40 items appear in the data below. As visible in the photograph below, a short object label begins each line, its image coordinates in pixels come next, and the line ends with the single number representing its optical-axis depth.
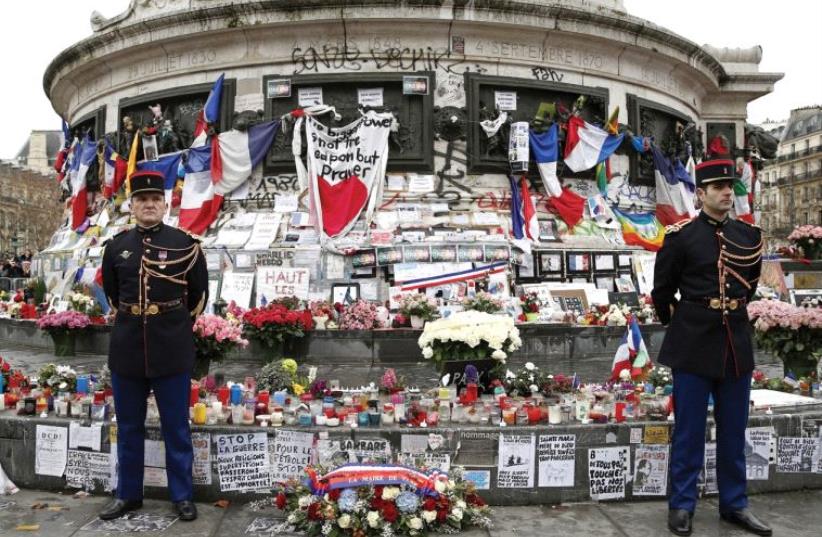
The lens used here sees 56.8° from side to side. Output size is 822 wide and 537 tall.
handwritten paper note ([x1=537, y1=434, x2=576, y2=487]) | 5.74
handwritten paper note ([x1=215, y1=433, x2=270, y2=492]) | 5.72
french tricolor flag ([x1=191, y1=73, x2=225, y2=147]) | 15.79
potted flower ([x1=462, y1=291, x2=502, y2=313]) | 11.66
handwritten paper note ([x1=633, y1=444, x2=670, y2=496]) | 5.83
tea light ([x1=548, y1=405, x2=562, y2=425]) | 6.03
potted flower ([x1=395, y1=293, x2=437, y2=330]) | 12.06
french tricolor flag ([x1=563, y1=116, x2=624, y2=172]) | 15.85
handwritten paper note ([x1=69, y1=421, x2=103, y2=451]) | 5.97
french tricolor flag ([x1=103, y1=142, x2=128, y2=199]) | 17.36
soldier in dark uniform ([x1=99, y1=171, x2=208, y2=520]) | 5.45
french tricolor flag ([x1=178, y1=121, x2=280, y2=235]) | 15.33
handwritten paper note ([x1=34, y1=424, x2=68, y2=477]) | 6.00
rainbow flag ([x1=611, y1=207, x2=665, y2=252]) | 16.22
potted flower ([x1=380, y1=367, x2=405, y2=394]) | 6.94
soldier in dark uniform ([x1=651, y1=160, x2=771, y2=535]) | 5.25
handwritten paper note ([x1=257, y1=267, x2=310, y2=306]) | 13.93
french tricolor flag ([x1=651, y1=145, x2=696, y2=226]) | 17.41
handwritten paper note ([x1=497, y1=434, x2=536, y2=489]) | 5.70
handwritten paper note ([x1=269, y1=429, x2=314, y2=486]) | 5.73
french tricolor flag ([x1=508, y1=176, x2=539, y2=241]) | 15.05
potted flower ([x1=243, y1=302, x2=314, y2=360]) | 11.12
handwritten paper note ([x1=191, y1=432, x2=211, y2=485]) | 5.78
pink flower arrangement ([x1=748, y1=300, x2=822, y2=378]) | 7.50
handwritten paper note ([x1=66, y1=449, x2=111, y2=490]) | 5.93
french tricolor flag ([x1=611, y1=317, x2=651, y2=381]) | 7.98
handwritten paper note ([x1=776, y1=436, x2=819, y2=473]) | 6.09
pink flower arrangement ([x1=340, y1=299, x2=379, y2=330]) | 12.02
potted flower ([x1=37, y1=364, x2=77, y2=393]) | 6.85
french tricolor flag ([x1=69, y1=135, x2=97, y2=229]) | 18.78
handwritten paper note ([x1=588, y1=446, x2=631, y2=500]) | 5.77
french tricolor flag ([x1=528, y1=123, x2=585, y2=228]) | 15.54
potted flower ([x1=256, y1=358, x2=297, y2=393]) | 7.14
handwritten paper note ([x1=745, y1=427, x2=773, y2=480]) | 6.02
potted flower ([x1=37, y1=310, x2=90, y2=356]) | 12.62
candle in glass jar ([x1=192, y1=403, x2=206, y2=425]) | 6.00
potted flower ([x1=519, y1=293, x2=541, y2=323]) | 12.80
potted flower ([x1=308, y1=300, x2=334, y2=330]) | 11.98
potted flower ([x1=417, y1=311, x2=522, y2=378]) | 6.94
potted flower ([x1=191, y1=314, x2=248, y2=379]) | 7.43
